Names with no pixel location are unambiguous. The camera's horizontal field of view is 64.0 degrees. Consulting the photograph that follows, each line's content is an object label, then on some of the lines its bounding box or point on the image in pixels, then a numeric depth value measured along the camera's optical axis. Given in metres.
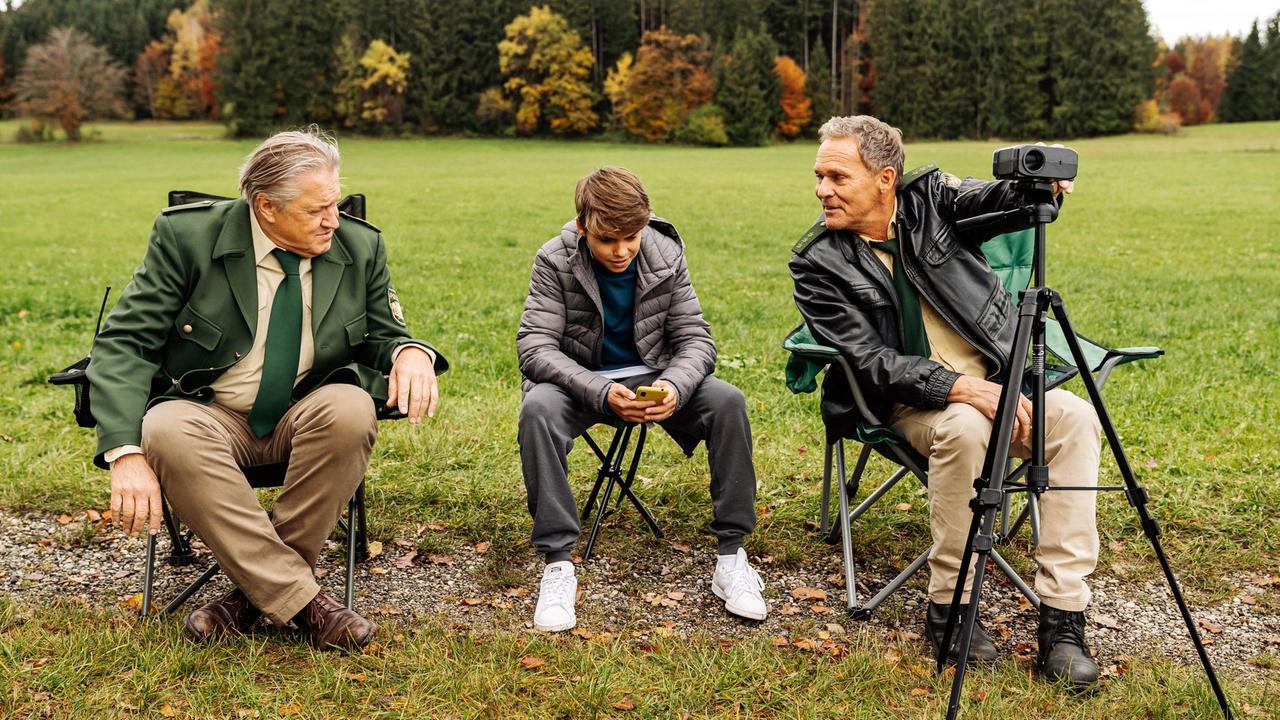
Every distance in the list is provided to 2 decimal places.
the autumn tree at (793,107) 55.59
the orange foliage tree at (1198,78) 66.25
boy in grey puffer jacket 3.35
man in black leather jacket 3.16
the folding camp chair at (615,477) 3.70
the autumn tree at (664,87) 53.66
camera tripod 2.56
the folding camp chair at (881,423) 3.30
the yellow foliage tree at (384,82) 54.72
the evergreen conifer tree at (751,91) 52.44
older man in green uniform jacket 2.96
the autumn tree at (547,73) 55.38
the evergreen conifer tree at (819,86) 55.16
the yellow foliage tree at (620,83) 54.94
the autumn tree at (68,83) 49.84
